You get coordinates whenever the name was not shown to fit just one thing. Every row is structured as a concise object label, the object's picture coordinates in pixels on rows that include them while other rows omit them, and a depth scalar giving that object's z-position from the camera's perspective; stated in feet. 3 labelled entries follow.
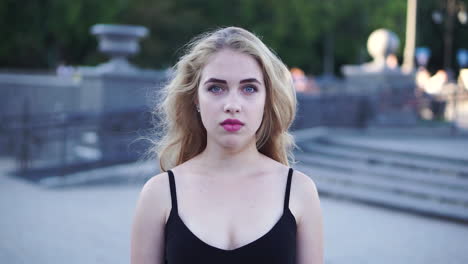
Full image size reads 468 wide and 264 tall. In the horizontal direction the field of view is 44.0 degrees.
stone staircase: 28.37
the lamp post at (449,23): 143.43
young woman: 6.63
